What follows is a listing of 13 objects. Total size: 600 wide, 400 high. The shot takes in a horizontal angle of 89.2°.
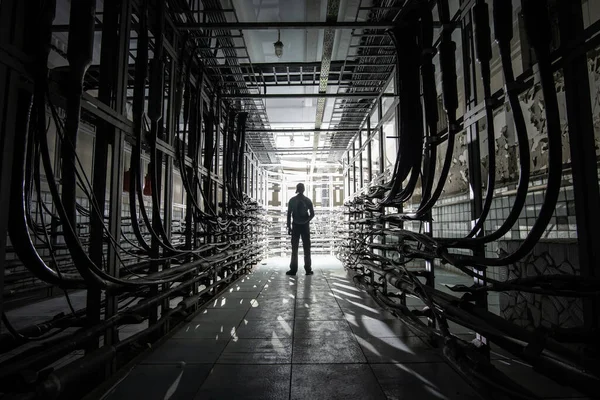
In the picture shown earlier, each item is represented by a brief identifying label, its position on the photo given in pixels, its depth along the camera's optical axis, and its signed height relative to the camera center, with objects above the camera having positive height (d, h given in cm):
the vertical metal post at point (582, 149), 123 +29
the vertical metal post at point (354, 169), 579 +90
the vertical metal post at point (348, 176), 675 +95
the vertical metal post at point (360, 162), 520 +102
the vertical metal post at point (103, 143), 152 +43
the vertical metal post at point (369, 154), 456 +101
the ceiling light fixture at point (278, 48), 383 +219
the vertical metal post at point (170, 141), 248 +65
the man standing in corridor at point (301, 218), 547 +3
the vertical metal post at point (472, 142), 181 +48
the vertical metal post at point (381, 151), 383 +86
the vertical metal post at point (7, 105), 104 +40
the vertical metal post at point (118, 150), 170 +40
